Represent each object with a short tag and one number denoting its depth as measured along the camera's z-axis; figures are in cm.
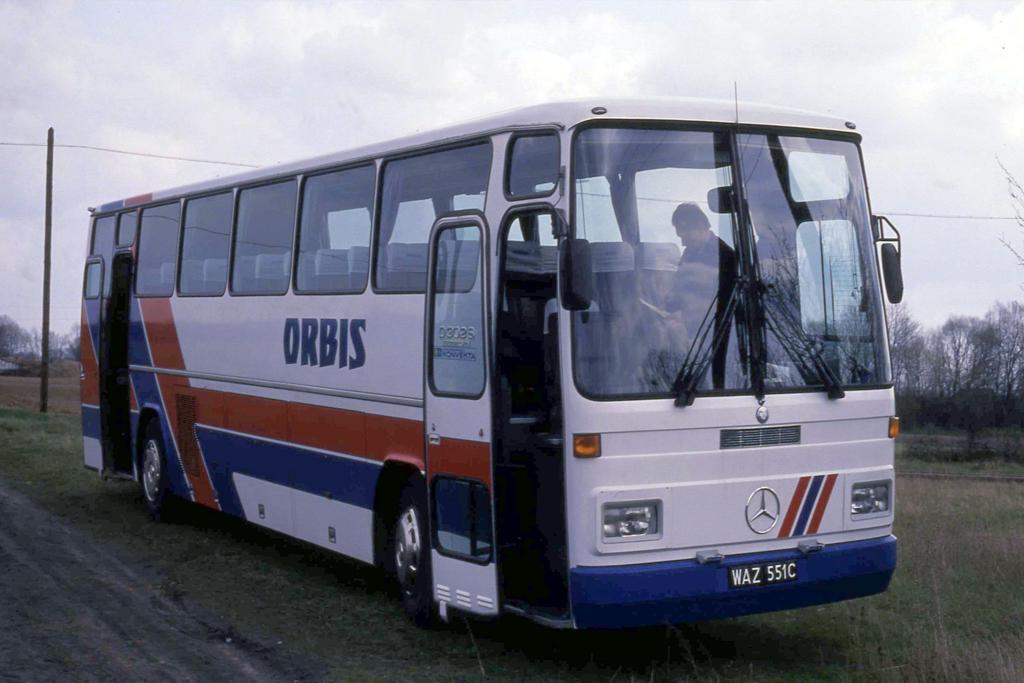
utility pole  3425
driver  724
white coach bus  702
